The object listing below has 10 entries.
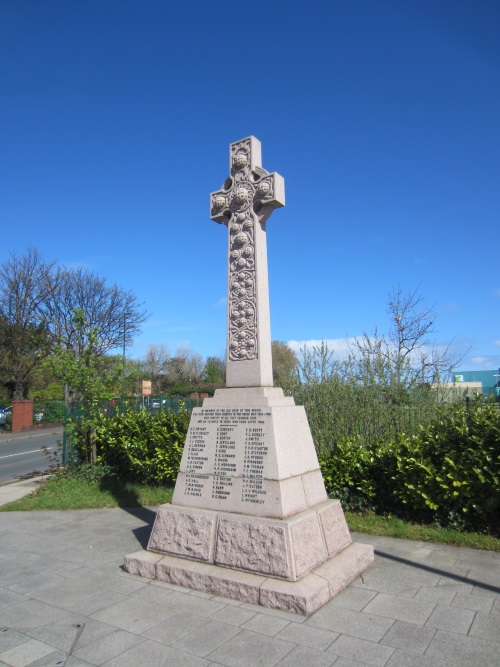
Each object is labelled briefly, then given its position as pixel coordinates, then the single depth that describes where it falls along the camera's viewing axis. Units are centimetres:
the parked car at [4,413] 2965
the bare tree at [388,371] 928
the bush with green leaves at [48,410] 3027
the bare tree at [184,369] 6191
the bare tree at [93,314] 3409
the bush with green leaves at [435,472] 587
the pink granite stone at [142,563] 482
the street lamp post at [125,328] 3616
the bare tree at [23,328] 3216
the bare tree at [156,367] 6006
